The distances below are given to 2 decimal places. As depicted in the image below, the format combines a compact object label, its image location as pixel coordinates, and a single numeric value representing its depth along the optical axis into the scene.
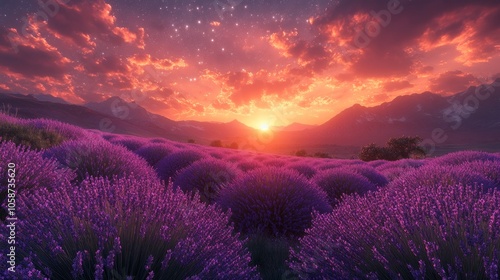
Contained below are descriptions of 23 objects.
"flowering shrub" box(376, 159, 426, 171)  12.91
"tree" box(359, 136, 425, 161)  42.36
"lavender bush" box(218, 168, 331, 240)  4.89
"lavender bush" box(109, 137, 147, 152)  12.78
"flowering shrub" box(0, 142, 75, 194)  3.15
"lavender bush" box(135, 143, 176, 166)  10.13
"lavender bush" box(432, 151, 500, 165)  9.65
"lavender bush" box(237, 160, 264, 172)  10.36
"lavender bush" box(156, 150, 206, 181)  8.35
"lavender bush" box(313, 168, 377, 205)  7.01
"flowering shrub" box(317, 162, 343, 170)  12.71
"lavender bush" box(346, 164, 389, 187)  9.16
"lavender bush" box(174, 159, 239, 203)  6.60
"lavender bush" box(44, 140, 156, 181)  5.15
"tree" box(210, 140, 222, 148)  50.50
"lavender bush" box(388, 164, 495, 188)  5.18
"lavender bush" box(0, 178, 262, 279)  1.79
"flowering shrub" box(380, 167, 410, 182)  10.27
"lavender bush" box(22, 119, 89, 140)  8.51
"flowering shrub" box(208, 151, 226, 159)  14.28
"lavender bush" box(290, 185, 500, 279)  1.70
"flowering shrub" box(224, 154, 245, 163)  13.18
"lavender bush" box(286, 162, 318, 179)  10.06
